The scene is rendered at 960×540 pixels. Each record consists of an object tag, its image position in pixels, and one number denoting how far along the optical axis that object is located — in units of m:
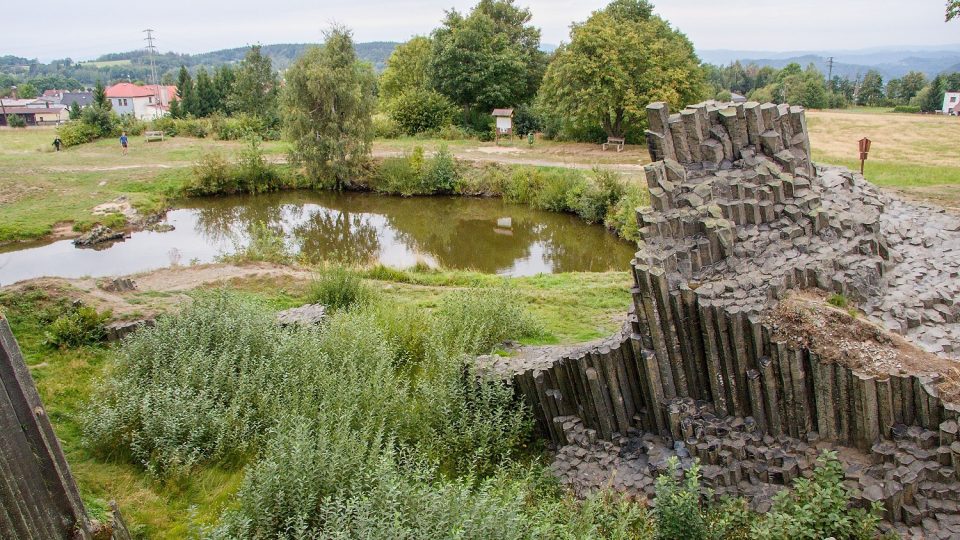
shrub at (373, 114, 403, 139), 41.19
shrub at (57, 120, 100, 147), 40.94
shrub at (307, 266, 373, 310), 12.11
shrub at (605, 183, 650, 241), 21.72
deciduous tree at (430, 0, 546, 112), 40.75
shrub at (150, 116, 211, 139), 45.16
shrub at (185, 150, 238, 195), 30.33
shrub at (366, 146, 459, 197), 30.70
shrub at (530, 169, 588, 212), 26.53
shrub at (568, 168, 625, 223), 24.69
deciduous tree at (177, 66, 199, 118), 50.59
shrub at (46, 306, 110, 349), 9.88
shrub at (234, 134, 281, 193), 31.25
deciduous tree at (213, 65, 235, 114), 51.94
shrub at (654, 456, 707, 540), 5.55
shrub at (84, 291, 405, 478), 7.18
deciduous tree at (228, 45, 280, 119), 46.59
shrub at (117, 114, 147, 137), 45.25
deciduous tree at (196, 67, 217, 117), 51.38
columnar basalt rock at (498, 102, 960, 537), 5.91
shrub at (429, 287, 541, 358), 9.41
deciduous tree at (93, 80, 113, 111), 44.41
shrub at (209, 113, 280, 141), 43.16
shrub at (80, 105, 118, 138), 42.78
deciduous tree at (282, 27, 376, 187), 29.05
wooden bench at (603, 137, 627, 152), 33.66
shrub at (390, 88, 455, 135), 41.38
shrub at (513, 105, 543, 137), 40.03
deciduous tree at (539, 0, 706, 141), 31.17
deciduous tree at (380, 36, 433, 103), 48.56
